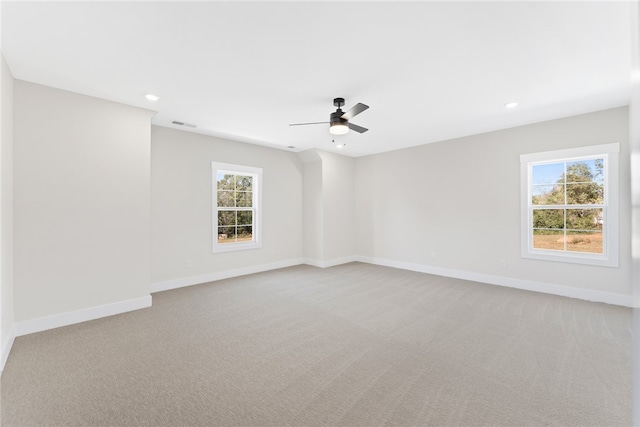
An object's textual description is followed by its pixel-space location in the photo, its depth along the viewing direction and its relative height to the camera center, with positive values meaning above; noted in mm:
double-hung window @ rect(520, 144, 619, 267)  3662 +177
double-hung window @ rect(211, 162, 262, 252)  5047 +130
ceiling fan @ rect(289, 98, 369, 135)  3156 +1142
